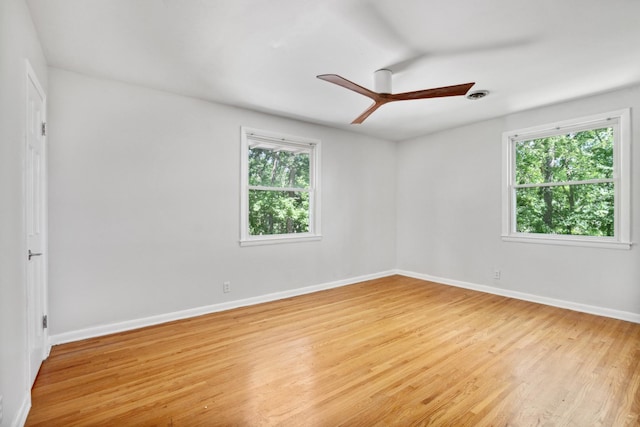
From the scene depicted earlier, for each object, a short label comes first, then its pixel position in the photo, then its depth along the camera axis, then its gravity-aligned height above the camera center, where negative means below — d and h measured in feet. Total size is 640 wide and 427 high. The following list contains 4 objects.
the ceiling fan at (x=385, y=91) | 8.14 +3.36
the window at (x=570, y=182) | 11.57 +1.13
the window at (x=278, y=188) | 13.58 +1.08
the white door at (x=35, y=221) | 6.98 -0.22
